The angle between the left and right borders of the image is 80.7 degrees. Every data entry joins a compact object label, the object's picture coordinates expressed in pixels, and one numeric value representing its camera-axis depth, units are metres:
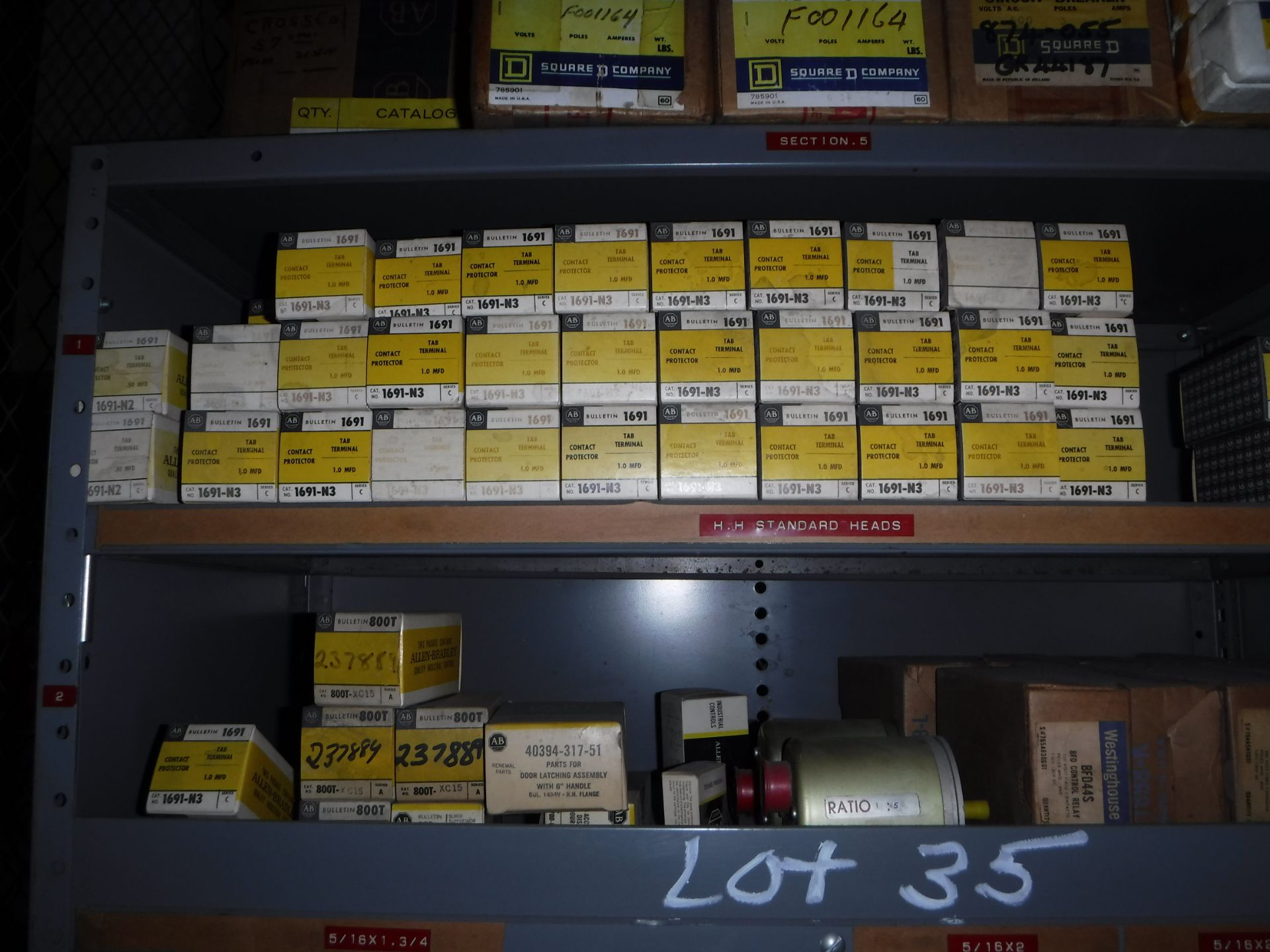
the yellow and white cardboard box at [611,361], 1.00
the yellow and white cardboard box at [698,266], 1.02
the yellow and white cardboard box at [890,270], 1.02
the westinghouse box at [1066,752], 0.91
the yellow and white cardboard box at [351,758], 1.01
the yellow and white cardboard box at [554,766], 0.97
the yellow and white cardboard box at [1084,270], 1.03
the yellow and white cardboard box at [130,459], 0.99
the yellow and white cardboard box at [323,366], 1.03
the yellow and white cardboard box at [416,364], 1.02
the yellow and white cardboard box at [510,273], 1.03
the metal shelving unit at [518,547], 0.87
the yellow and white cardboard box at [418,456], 1.00
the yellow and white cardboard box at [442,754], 1.00
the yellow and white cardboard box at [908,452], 0.98
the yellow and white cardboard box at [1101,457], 1.00
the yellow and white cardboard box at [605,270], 1.02
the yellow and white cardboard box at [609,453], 0.99
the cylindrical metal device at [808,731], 1.16
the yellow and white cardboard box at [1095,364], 1.02
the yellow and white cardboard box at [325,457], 1.01
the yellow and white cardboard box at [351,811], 1.00
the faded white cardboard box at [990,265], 1.02
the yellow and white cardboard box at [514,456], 0.99
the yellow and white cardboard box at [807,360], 1.00
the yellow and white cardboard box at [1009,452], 0.98
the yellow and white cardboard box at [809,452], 0.98
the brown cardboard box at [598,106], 1.00
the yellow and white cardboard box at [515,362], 1.01
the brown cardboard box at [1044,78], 1.00
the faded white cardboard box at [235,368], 1.04
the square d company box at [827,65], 1.00
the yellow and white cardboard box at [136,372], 1.02
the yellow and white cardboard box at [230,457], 1.02
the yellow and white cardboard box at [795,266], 1.01
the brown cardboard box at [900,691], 1.18
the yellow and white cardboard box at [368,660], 1.03
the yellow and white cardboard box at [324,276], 1.04
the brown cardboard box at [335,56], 1.19
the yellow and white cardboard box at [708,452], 0.98
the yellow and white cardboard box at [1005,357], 1.00
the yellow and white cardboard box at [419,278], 1.04
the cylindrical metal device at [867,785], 0.91
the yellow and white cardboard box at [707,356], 1.00
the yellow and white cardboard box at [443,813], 0.98
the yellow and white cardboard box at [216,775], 0.94
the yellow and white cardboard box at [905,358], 1.00
